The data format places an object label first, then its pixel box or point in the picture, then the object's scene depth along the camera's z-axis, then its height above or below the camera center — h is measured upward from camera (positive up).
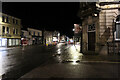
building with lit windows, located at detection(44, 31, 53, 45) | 66.45 +3.67
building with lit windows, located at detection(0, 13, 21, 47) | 30.95 +3.44
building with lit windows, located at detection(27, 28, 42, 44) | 47.35 +2.55
